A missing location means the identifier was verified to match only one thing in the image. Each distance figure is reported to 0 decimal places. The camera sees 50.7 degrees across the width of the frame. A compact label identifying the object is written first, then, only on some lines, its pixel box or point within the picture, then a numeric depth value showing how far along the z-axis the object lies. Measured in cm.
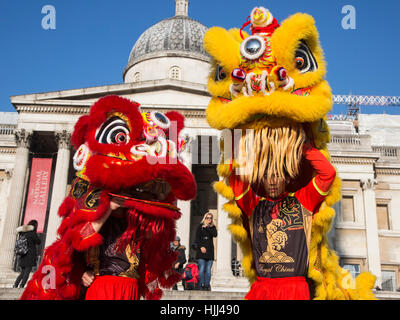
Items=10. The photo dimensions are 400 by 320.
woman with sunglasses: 971
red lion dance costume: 343
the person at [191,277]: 1180
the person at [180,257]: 1059
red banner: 2003
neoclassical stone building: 2081
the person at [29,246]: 982
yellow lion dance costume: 320
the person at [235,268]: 2244
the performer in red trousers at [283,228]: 315
